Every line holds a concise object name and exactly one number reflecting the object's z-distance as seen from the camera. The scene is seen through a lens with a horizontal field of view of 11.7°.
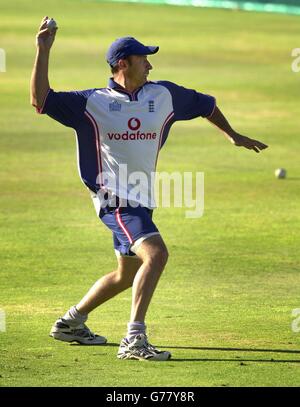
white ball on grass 20.52
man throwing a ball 10.69
